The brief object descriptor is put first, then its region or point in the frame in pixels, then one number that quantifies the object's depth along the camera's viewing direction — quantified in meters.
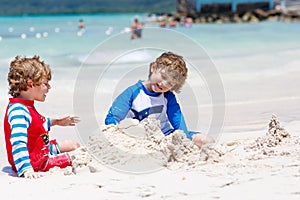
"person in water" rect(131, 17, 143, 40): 24.83
